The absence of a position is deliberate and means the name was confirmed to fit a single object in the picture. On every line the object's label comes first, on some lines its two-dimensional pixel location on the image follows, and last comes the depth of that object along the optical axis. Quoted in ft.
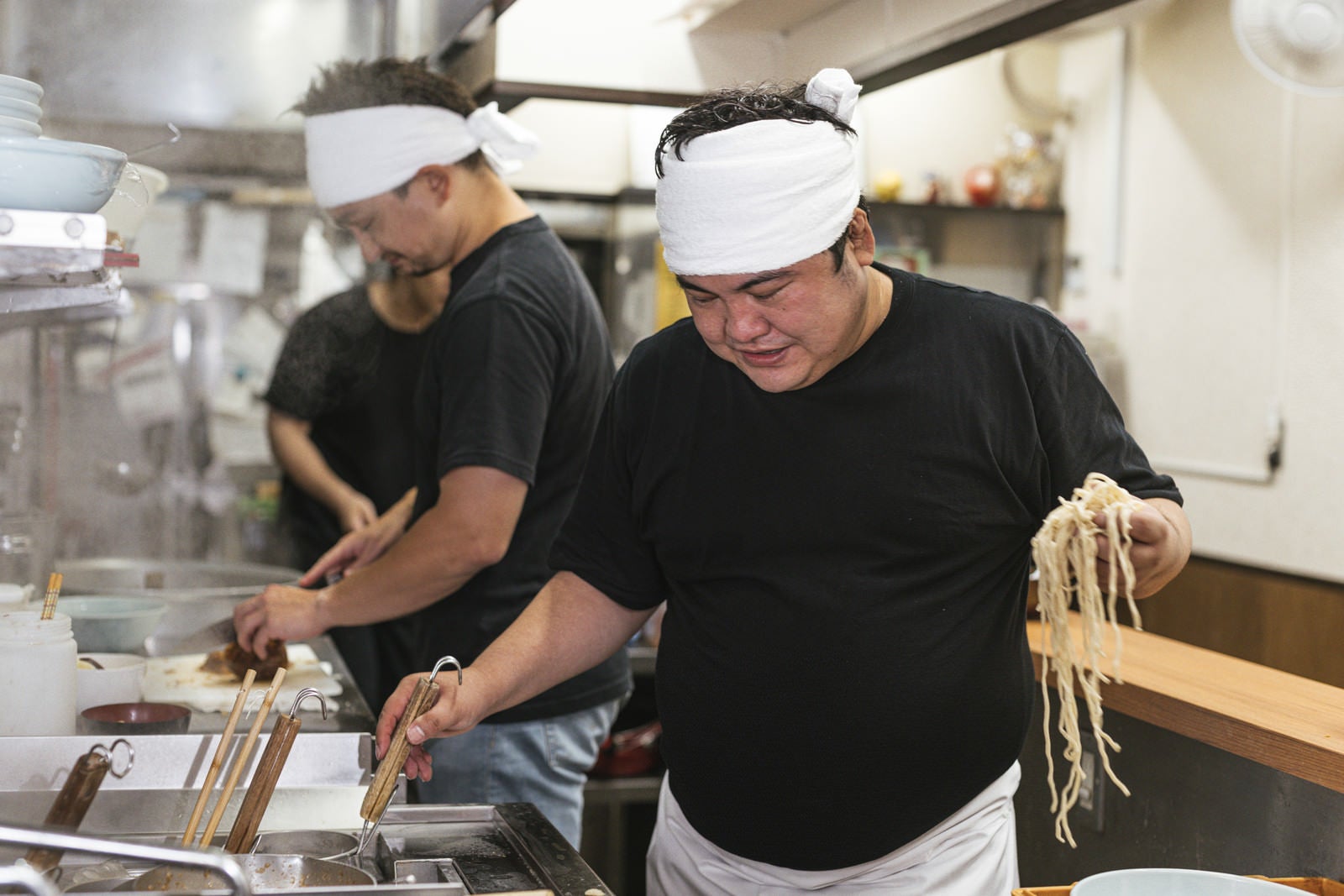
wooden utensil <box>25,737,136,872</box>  4.19
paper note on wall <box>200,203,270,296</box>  13.44
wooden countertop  5.82
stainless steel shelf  4.30
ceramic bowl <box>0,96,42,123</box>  4.51
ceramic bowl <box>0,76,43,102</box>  4.52
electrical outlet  7.41
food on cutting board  6.92
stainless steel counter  4.23
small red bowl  5.76
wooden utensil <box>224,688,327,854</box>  4.64
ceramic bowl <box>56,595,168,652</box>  7.04
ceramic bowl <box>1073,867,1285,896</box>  4.20
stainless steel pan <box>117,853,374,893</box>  4.16
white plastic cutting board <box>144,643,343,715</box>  6.54
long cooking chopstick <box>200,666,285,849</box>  4.63
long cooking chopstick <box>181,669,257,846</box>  4.65
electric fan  9.39
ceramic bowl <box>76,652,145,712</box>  6.18
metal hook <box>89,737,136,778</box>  5.25
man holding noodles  4.71
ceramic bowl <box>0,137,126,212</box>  4.30
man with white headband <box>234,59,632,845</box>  6.70
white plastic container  5.50
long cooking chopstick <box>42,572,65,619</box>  5.70
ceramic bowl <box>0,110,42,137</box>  4.45
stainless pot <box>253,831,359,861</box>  4.66
